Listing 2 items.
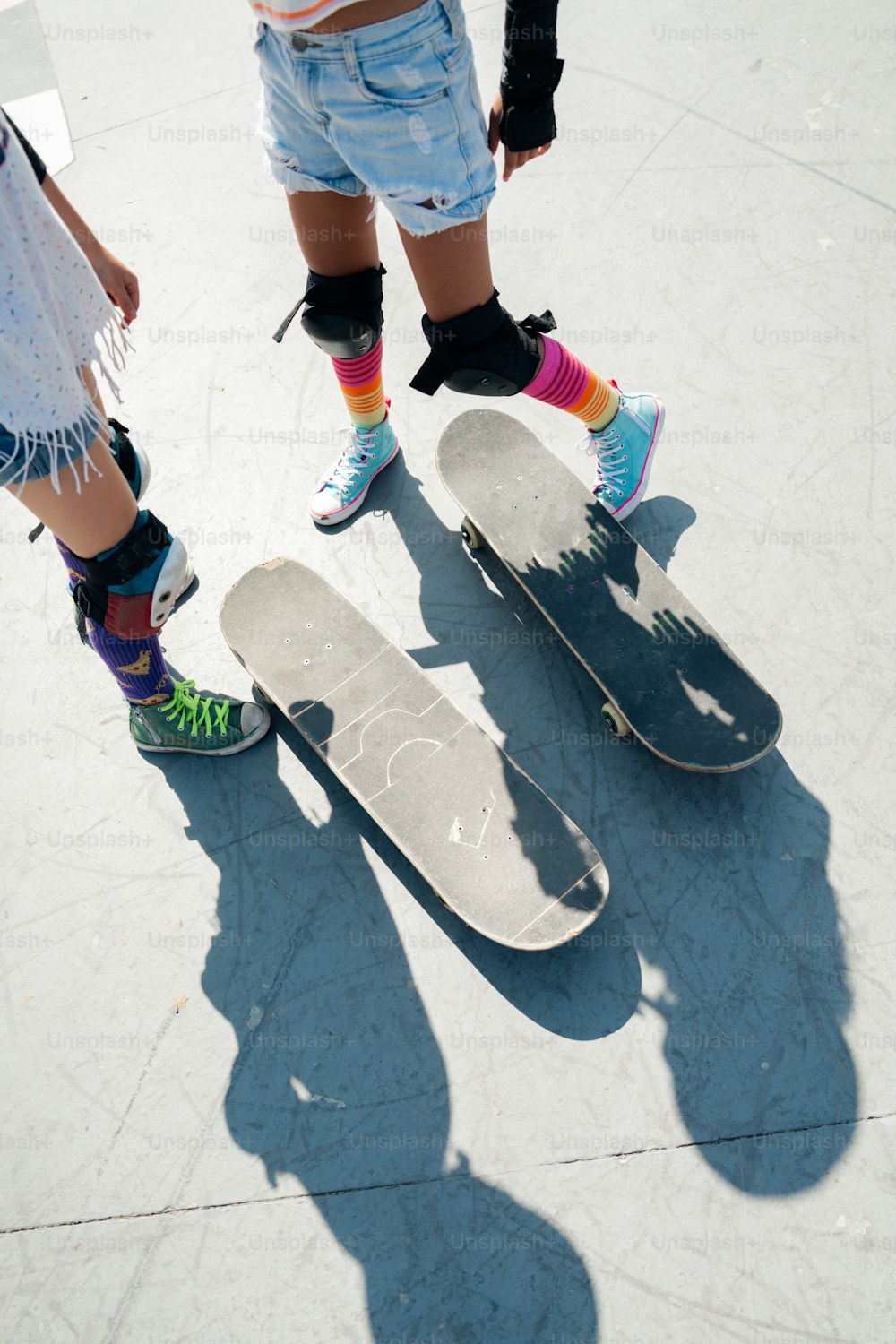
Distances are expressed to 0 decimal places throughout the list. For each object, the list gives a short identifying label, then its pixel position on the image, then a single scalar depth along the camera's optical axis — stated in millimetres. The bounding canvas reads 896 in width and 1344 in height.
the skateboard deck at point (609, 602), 2221
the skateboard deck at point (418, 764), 2053
